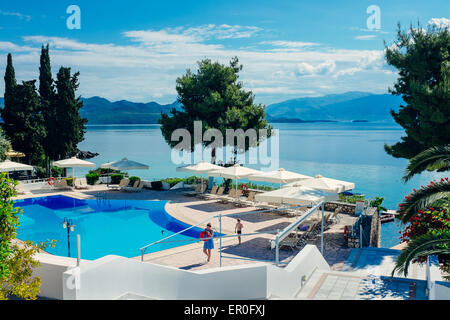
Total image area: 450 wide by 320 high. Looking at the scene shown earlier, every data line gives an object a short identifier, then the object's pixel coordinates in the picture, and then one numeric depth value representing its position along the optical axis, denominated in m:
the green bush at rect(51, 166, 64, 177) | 33.40
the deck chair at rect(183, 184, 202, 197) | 25.60
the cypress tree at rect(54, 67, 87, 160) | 32.19
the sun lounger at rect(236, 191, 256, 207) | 22.05
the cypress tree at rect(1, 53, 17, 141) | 31.83
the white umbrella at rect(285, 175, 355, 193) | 17.38
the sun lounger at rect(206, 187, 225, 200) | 24.56
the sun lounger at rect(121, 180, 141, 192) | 27.24
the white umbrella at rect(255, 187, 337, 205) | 15.59
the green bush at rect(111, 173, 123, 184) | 30.03
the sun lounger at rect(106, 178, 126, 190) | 27.31
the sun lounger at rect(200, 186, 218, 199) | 24.77
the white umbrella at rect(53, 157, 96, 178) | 27.70
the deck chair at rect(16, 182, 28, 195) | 25.73
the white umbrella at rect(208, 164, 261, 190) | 22.48
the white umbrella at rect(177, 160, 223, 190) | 24.30
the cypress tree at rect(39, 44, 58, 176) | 32.34
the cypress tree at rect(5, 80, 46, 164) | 31.62
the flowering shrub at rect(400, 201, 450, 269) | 10.09
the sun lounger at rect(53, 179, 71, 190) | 27.53
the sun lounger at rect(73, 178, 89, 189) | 28.38
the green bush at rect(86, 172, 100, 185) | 29.60
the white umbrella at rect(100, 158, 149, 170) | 27.06
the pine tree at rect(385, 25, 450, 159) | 15.98
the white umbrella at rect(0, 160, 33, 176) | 25.44
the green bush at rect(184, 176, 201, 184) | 30.38
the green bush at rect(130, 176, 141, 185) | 29.22
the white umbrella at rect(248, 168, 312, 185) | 20.33
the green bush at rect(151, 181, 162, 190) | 28.30
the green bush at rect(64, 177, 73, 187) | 29.03
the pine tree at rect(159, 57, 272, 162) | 28.34
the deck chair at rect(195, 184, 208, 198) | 25.38
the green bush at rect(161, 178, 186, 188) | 28.83
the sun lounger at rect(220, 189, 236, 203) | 23.20
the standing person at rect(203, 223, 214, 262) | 12.59
